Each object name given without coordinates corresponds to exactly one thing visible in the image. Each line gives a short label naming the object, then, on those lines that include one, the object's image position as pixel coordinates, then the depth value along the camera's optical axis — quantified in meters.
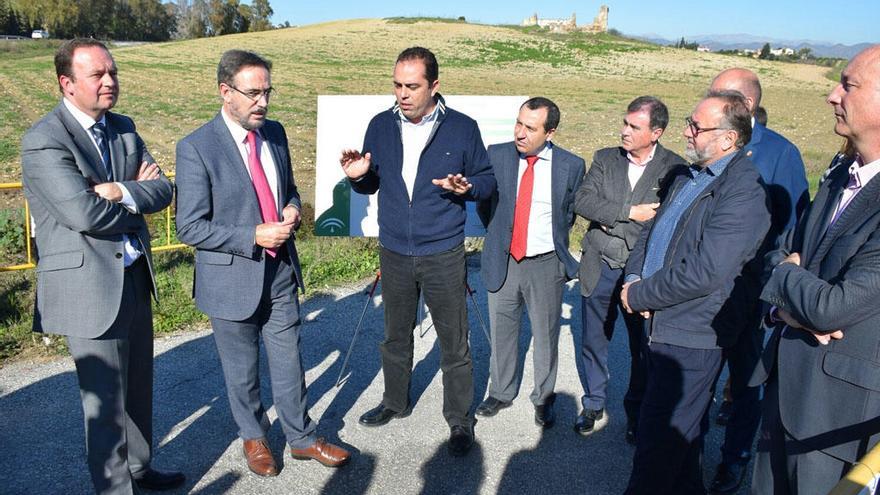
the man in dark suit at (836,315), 2.15
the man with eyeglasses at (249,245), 3.20
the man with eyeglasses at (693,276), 2.86
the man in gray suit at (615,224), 3.99
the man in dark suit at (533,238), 4.14
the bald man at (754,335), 3.59
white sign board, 5.37
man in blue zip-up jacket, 3.68
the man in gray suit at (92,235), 2.76
